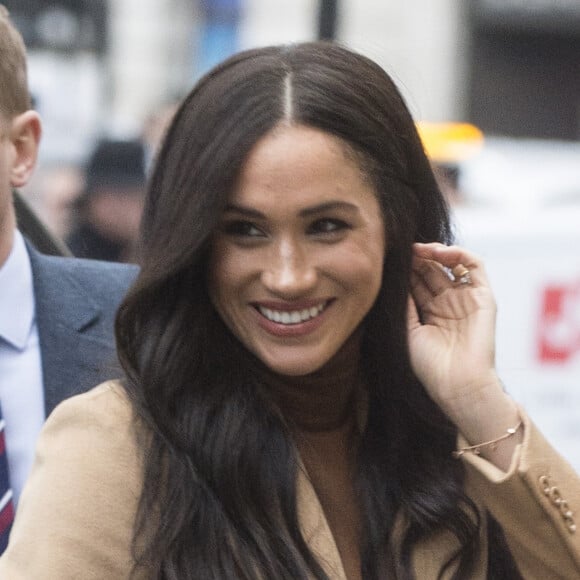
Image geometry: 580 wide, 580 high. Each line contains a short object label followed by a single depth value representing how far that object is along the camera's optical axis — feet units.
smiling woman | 17.22
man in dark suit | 20.76
